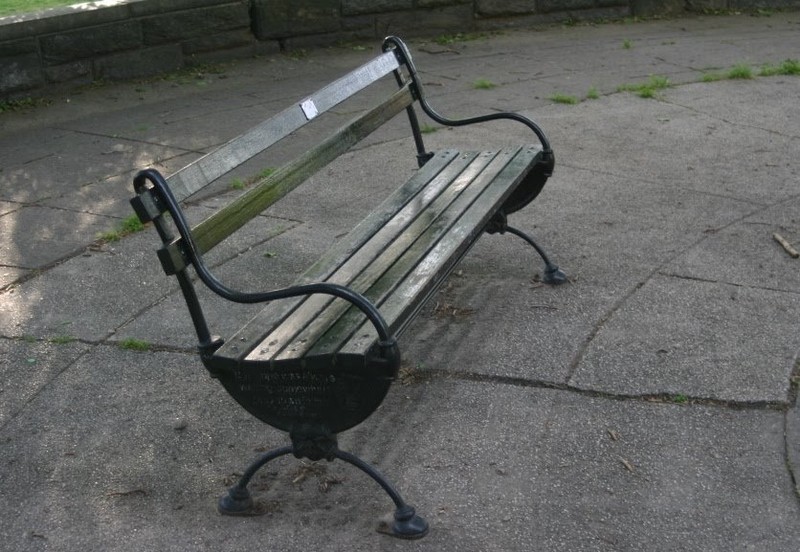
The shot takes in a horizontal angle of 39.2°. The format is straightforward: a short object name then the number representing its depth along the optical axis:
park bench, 3.21
